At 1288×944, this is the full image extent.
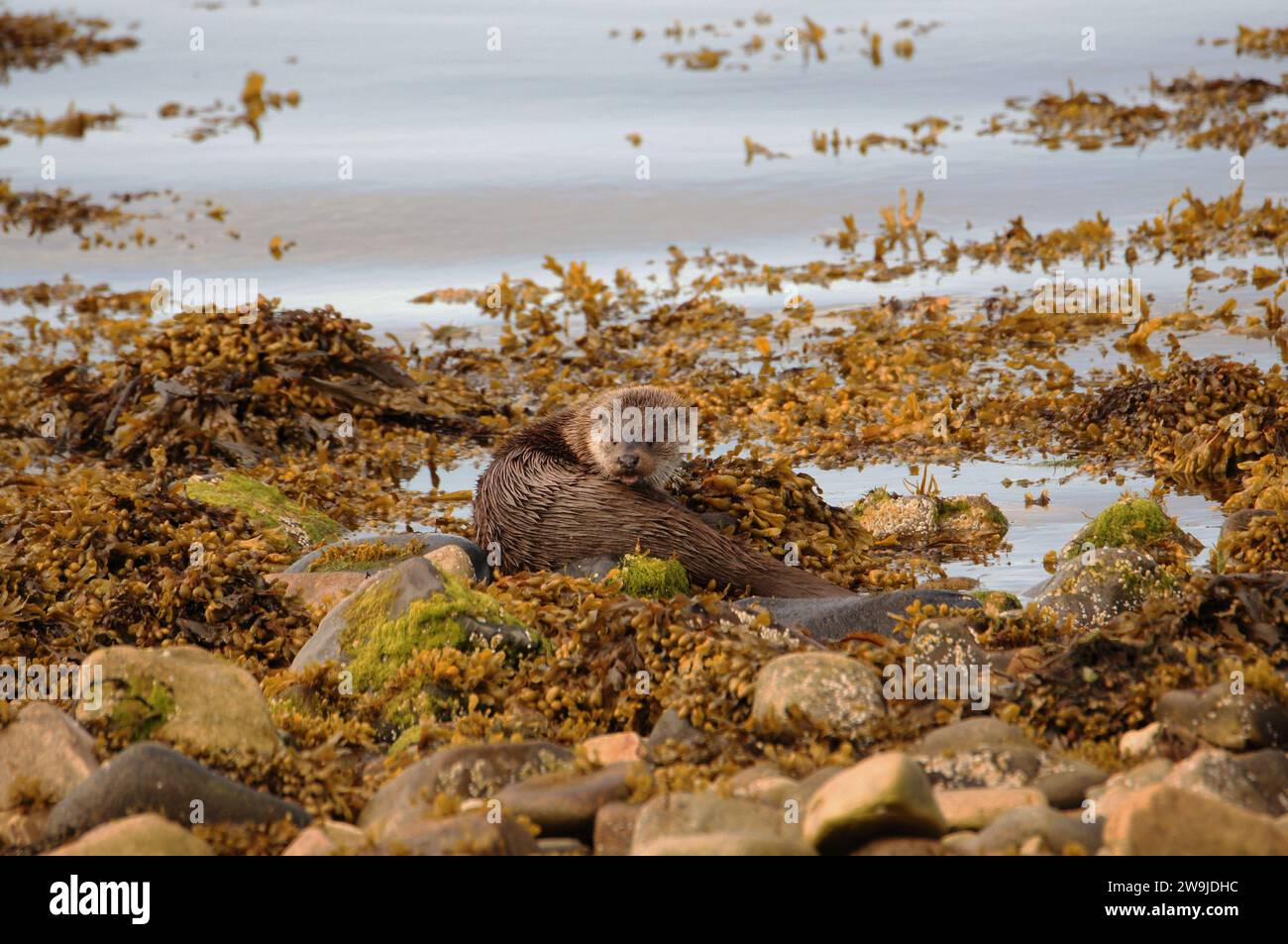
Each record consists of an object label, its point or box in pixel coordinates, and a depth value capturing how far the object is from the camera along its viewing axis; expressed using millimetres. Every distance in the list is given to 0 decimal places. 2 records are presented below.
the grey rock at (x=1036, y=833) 6469
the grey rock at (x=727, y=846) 6344
